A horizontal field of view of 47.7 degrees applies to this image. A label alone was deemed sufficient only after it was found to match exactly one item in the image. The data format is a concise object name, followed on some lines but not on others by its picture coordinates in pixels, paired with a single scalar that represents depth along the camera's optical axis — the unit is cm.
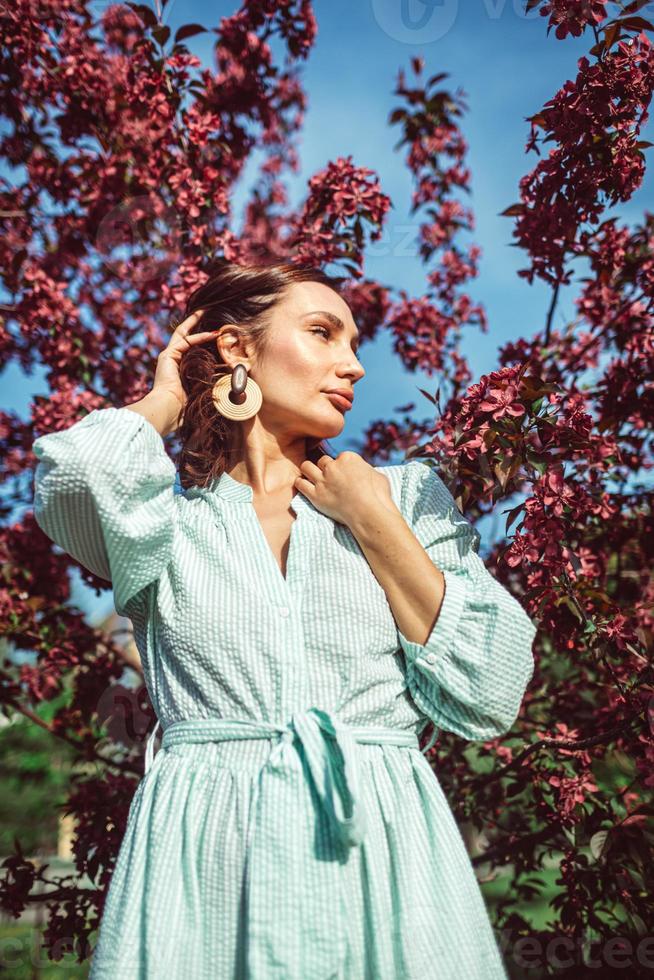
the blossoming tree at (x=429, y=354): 180
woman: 114
